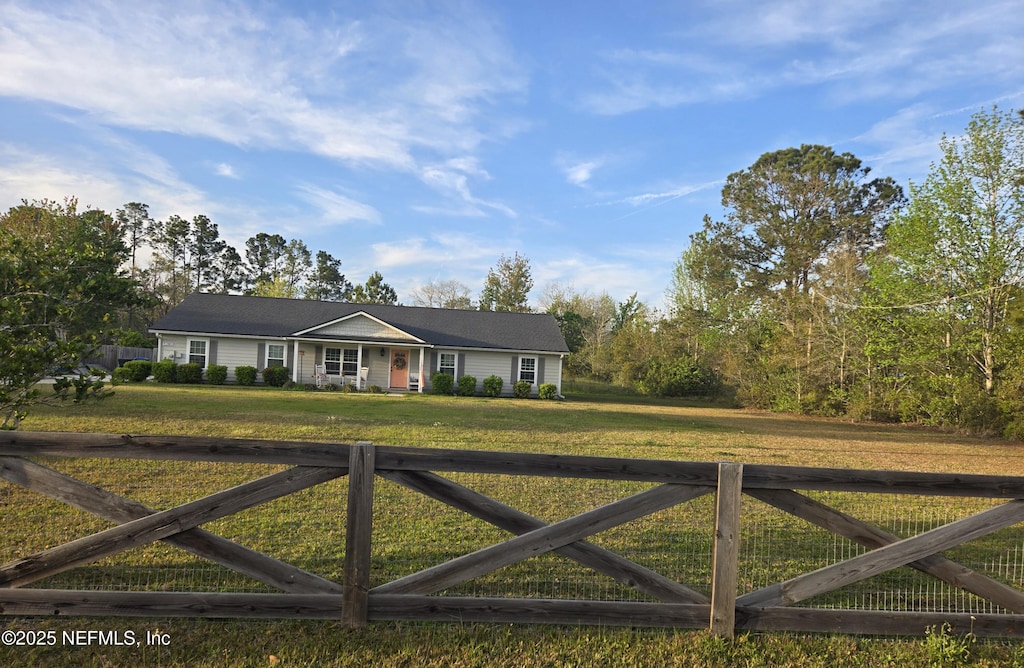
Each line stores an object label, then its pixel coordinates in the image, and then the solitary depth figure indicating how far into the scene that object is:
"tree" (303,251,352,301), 66.12
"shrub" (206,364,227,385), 25.98
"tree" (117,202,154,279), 61.00
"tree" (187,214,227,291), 63.41
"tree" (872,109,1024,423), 17.53
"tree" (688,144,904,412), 31.75
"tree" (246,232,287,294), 67.00
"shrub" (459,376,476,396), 27.47
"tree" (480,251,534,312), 51.44
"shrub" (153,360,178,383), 25.00
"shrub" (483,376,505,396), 27.72
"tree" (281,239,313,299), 66.62
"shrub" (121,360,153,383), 24.69
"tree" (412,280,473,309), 56.80
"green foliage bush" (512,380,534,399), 27.98
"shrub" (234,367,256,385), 25.98
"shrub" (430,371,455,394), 27.25
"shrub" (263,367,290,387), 26.47
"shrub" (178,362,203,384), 25.41
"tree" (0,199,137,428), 6.40
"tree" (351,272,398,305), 56.94
